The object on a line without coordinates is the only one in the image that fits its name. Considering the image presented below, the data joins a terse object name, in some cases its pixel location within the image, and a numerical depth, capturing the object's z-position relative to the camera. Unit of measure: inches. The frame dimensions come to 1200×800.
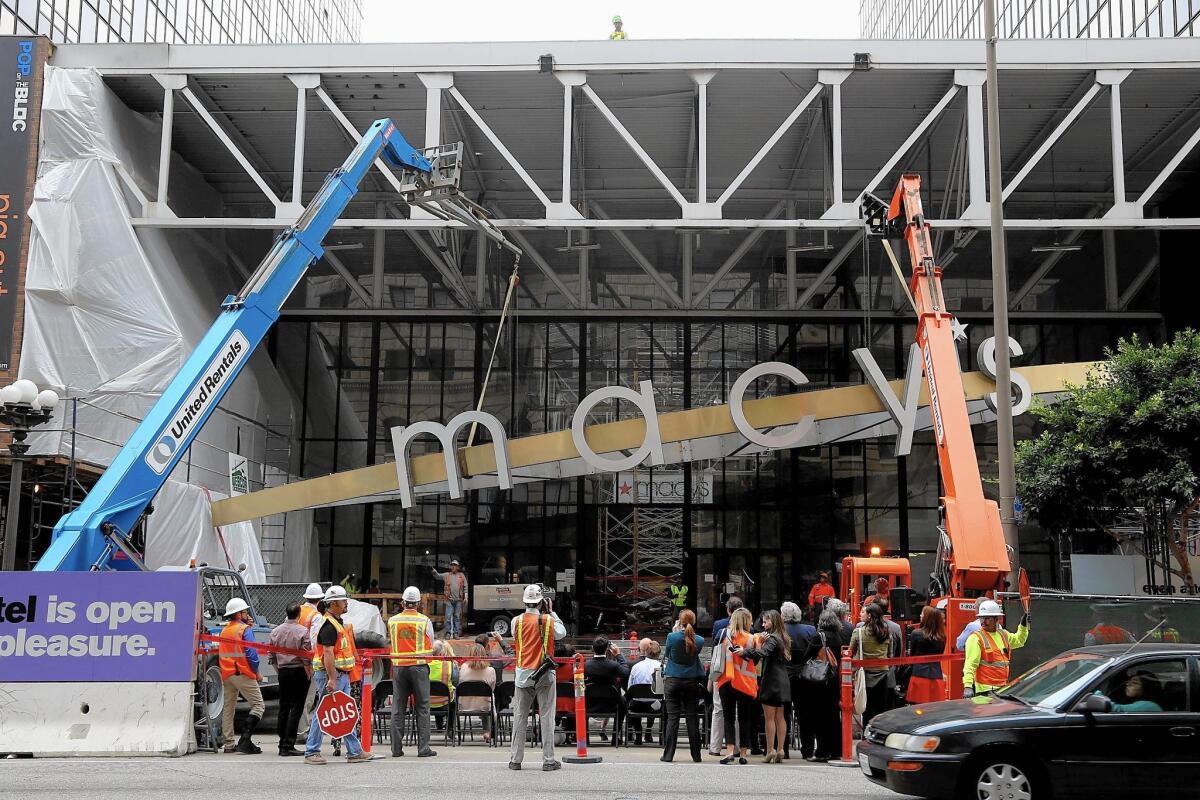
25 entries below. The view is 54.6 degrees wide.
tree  781.3
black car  341.4
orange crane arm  556.1
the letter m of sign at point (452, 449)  880.9
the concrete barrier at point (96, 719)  487.5
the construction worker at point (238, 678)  513.3
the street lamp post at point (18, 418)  646.2
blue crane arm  582.9
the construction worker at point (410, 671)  508.7
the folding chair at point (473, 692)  584.1
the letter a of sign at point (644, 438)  858.8
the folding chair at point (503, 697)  585.6
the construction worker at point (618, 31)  1076.4
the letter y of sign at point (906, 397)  832.9
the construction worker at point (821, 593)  745.0
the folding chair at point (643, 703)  575.5
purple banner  492.7
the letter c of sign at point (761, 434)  848.3
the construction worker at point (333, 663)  481.1
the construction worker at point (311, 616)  506.0
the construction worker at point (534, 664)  468.1
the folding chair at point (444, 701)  586.6
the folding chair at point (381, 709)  587.5
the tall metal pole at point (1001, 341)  644.7
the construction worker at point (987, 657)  455.5
